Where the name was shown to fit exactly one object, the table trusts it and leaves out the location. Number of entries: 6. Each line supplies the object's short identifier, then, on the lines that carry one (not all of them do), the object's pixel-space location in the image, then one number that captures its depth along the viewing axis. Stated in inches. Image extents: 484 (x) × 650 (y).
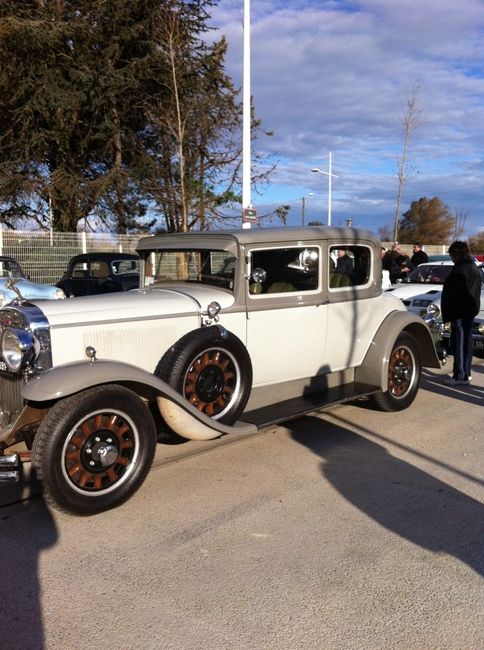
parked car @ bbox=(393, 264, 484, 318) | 390.3
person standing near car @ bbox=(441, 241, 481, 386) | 292.0
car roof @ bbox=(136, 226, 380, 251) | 195.9
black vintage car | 503.2
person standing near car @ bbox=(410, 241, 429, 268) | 577.3
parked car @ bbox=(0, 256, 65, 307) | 464.0
